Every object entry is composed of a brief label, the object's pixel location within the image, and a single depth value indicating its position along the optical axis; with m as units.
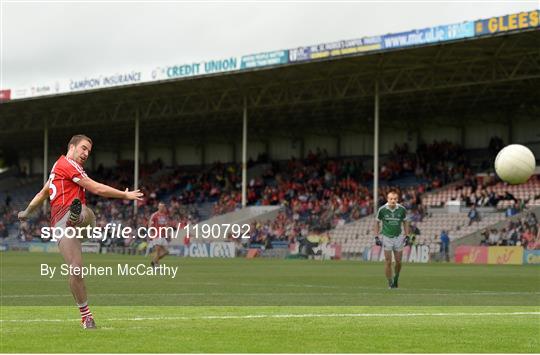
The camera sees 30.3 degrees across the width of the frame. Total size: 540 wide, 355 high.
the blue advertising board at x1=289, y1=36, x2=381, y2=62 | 47.34
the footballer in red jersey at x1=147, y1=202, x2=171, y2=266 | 30.84
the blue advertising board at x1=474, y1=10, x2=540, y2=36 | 41.44
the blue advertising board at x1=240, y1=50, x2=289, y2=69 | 51.16
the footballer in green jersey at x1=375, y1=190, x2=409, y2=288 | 22.20
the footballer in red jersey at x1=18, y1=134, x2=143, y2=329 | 11.70
